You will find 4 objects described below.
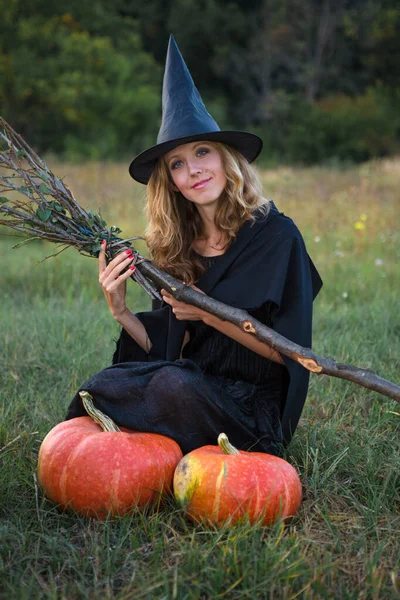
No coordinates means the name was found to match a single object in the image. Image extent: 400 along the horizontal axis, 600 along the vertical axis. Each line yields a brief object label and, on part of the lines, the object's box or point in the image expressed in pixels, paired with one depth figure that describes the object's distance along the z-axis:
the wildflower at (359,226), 8.33
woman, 2.88
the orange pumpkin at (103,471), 2.58
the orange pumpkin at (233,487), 2.45
